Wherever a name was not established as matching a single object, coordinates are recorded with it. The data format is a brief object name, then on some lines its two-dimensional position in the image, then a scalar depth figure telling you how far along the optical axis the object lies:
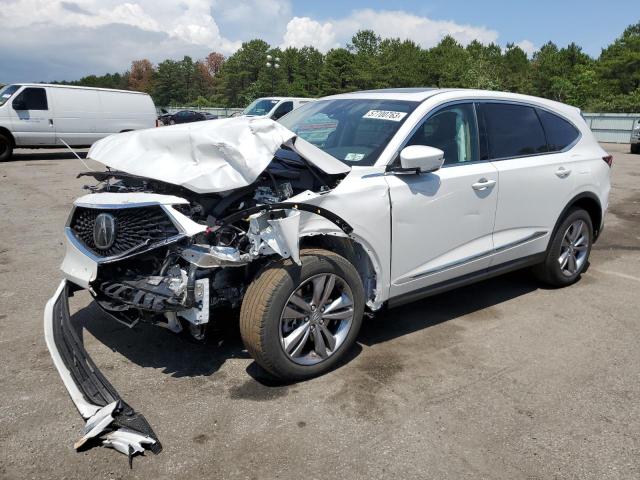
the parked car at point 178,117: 25.62
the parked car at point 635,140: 21.89
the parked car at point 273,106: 16.95
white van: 14.72
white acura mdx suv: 3.02
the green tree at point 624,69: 49.93
